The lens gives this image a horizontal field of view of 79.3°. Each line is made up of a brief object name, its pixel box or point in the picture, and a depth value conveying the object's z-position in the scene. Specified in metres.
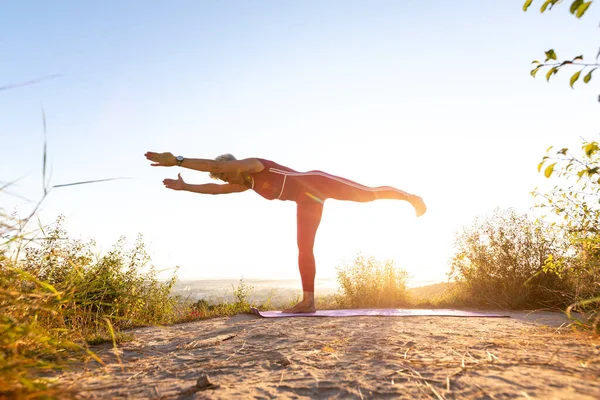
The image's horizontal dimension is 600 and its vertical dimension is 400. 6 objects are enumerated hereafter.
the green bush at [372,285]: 6.13
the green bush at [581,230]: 2.11
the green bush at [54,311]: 1.17
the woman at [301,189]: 4.56
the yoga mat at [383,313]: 4.07
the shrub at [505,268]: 5.63
